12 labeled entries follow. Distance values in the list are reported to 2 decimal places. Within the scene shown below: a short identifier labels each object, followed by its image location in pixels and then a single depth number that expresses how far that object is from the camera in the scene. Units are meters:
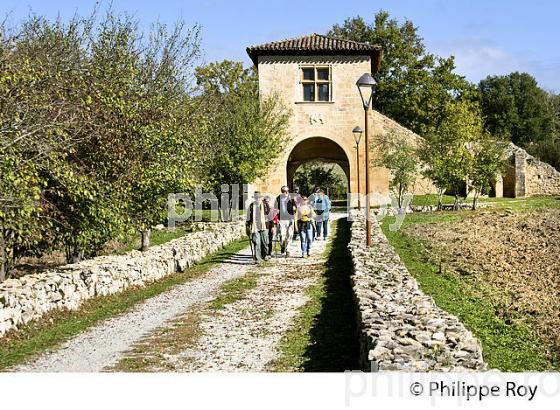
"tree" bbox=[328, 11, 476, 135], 45.41
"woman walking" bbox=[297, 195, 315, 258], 15.46
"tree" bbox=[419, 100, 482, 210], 28.55
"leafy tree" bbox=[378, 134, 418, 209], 27.62
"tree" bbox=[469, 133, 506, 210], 28.78
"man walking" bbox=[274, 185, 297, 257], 16.19
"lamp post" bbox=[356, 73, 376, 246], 14.28
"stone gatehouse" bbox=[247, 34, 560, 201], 30.33
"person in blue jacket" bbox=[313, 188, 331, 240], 19.16
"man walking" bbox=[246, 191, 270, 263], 14.85
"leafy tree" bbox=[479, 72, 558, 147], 55.12
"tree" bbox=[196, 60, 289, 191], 23.80
